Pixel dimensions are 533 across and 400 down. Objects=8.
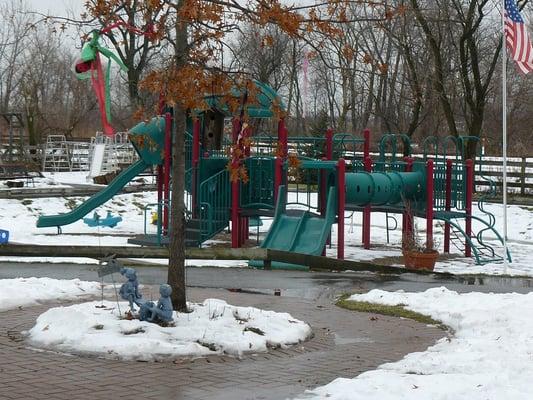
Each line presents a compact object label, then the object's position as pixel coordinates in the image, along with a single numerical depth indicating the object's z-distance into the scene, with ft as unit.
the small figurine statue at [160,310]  28.09
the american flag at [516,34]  59.26
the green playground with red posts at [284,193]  62.08
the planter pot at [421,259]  57.52
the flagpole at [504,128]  57.57
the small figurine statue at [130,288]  28.68
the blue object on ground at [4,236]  65.57
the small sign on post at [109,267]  28.71
